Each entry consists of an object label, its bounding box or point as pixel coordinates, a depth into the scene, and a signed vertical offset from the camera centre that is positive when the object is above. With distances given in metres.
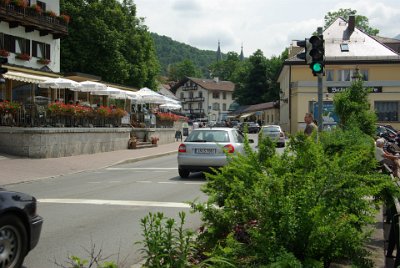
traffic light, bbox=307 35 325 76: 12.64 +1.93
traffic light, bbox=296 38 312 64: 12.88 +2.01
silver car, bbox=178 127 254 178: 14.77 -0.64
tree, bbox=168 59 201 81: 146.62 +17.83
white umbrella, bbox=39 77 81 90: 26.55 +2.46
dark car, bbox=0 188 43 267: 5.07 -1.07
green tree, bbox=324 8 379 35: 70.12 +15.53
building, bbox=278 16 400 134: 47.94 +5.34
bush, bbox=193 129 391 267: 3.75 -0.71
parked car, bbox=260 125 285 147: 31.15 -0.07
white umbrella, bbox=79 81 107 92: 27.91 +2.43
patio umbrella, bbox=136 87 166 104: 34.97 +2.30
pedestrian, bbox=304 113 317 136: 14.05 +0.12
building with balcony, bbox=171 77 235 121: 119.44 +7.82
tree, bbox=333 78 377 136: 15.92 +0.77
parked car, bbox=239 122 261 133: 64.88 +0.14
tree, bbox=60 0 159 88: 47.62 +8.65
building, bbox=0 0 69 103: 31.08 +6.71
